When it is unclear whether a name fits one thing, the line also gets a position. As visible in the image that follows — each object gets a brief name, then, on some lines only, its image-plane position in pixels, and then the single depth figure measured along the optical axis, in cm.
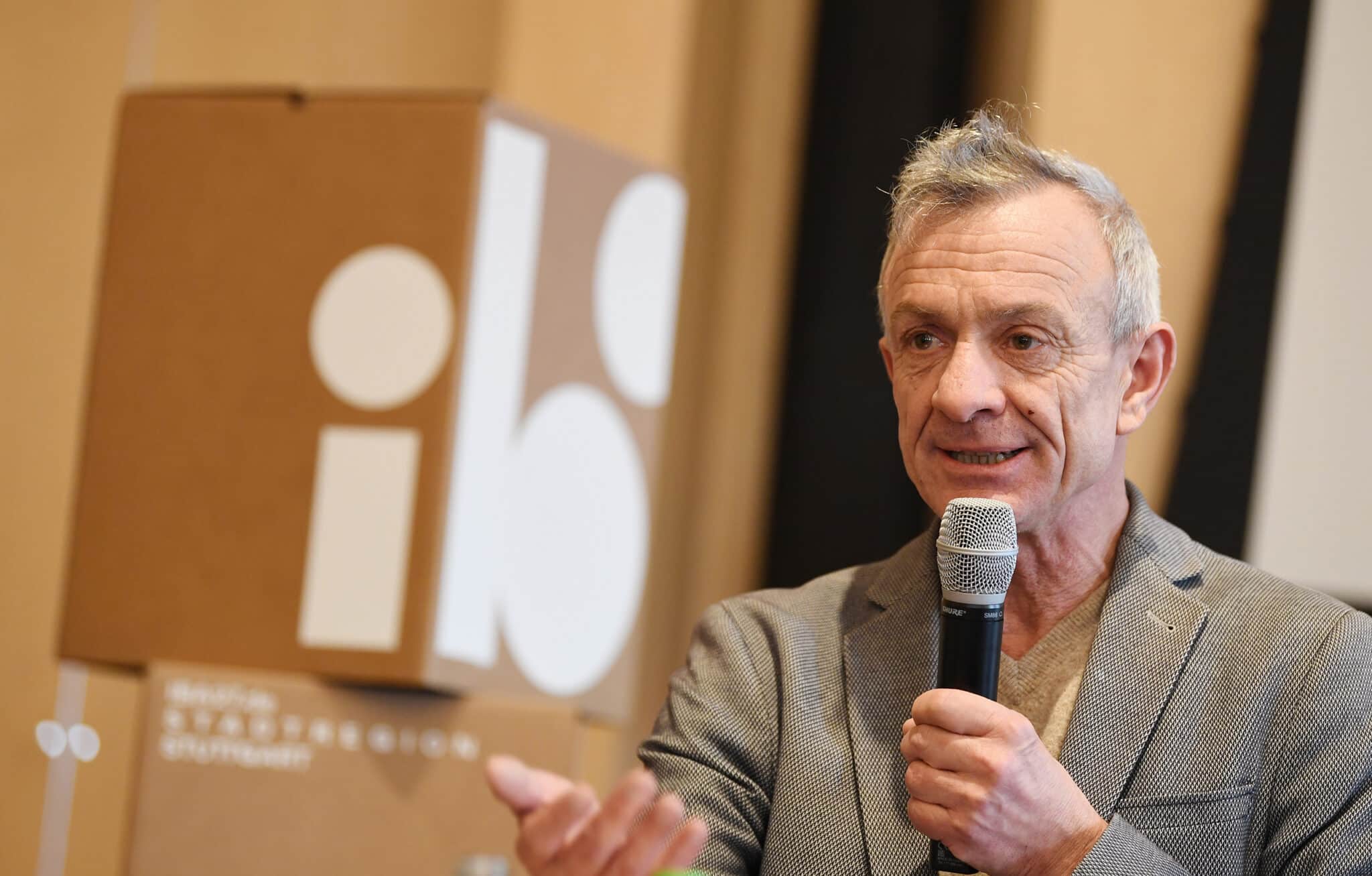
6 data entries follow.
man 282
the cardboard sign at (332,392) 454
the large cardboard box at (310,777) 447
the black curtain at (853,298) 667
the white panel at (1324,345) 561
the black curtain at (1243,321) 570
